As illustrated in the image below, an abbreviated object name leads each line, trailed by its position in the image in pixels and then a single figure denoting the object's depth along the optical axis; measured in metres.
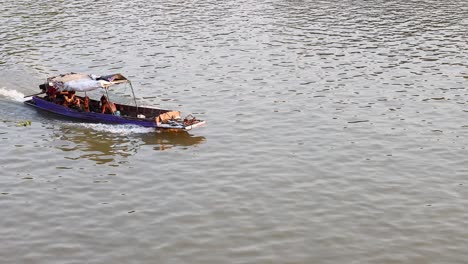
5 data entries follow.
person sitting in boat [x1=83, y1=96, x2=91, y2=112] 37.78
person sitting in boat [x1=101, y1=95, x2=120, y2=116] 36.91
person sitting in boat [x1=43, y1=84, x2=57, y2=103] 39.56
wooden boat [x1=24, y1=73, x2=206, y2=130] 35.06
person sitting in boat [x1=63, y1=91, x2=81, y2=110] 38.44
